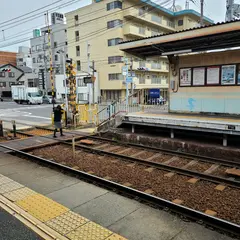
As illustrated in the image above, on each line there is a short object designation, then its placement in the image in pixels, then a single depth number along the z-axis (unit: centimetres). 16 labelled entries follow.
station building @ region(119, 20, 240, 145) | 864
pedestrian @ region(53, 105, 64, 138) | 1161
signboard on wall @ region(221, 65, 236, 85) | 956
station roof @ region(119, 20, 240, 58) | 811
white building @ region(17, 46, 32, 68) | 7059
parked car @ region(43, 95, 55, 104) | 4212
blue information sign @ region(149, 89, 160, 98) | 1495
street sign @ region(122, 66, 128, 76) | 1362
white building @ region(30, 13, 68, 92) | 5347
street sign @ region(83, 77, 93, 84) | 1544
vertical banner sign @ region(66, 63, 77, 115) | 1473
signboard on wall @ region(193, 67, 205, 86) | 1044
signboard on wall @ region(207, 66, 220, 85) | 1002
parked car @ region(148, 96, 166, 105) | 1387
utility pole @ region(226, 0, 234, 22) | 1399
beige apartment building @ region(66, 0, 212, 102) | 3750
